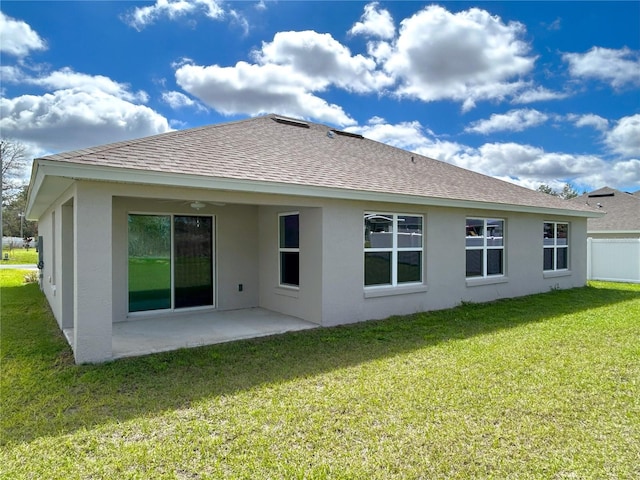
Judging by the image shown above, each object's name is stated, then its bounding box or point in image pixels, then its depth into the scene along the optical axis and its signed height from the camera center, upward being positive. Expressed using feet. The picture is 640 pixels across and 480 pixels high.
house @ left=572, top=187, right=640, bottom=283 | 55.31 -0.53
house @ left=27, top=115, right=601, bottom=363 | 19.08 +0.11
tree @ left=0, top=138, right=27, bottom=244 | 124.57 +23.01
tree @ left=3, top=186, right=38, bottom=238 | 134.50 +5.83
